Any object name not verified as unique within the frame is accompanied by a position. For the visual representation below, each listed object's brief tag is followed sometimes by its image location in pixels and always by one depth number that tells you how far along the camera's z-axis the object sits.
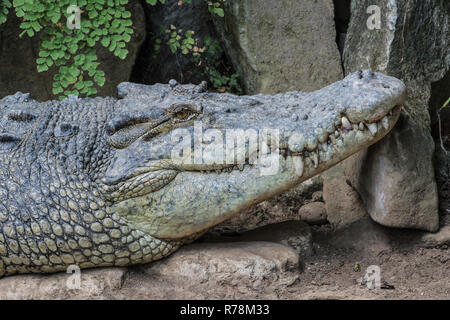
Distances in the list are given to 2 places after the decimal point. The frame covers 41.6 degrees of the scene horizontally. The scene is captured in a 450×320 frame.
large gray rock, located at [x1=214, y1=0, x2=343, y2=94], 4.77
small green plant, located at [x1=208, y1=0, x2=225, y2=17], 4.89
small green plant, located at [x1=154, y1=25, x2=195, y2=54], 5.24
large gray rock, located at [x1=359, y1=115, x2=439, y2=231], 3.60
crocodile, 3.20
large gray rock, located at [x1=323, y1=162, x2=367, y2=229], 3.99
